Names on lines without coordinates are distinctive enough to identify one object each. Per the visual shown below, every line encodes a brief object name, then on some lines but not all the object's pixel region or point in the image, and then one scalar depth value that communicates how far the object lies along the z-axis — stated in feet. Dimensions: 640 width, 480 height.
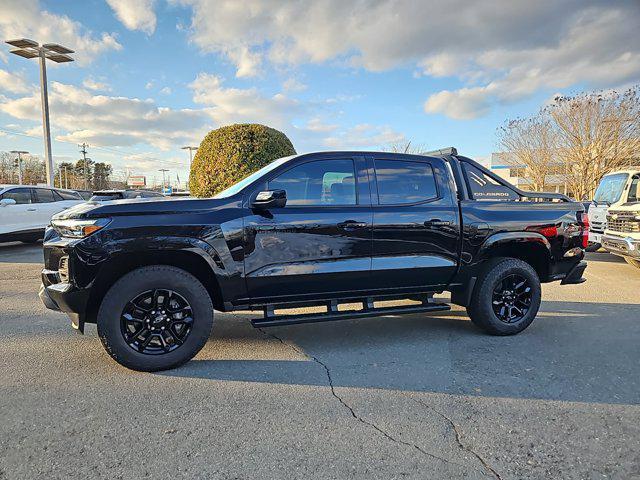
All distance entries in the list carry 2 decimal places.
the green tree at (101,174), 223.71
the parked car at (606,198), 30.42
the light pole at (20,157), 163.97
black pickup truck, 11.46
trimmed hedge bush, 31.53
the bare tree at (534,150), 73.51
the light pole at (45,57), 58.10
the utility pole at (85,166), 215.90
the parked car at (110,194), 35.87
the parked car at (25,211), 34.47
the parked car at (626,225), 25.57
